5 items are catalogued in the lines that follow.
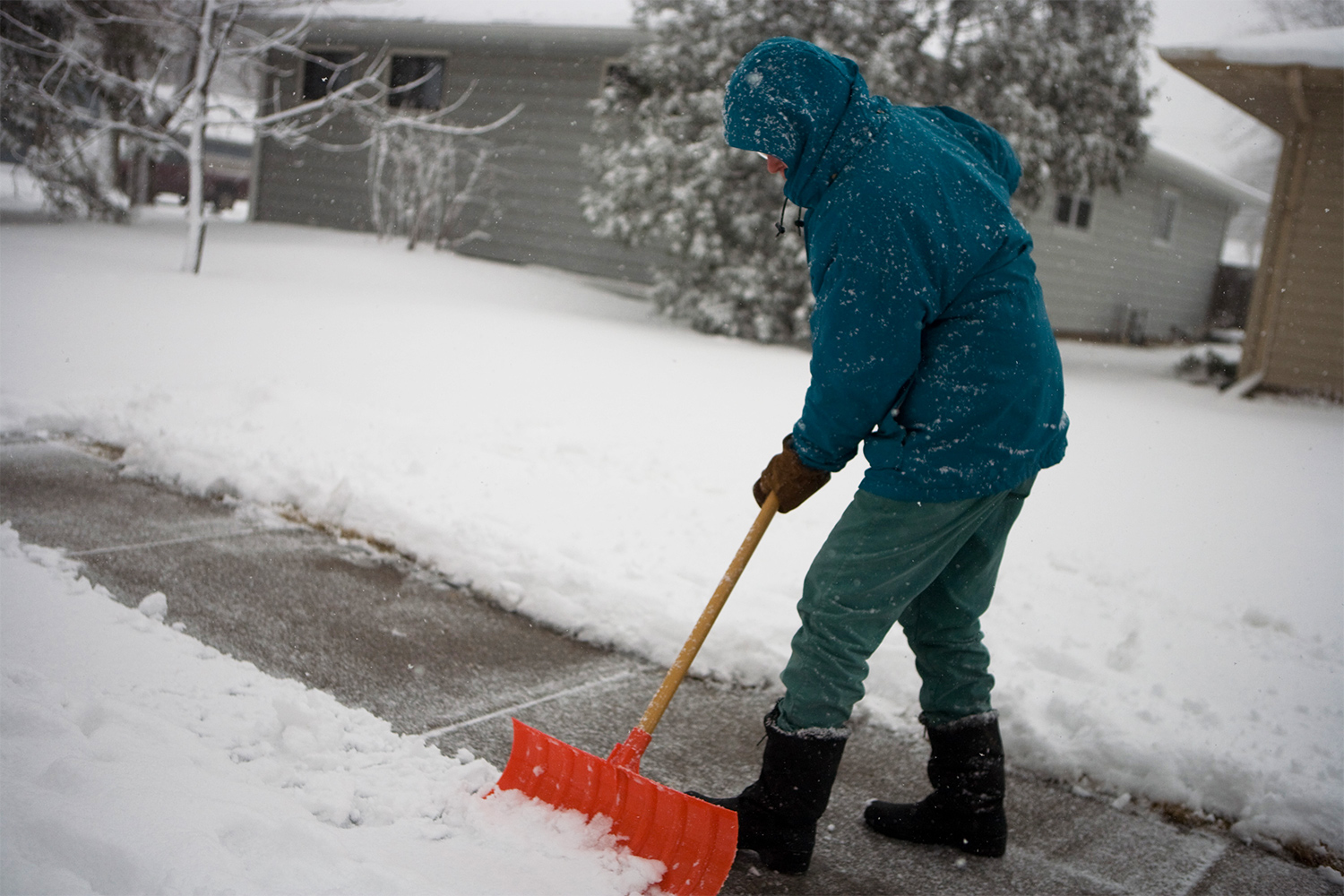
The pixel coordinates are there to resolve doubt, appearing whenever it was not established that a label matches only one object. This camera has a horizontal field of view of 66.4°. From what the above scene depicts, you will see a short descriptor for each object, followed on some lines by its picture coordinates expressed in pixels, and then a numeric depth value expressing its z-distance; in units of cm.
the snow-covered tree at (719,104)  1086
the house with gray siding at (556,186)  1486
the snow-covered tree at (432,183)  1425
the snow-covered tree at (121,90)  1043
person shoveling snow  193
